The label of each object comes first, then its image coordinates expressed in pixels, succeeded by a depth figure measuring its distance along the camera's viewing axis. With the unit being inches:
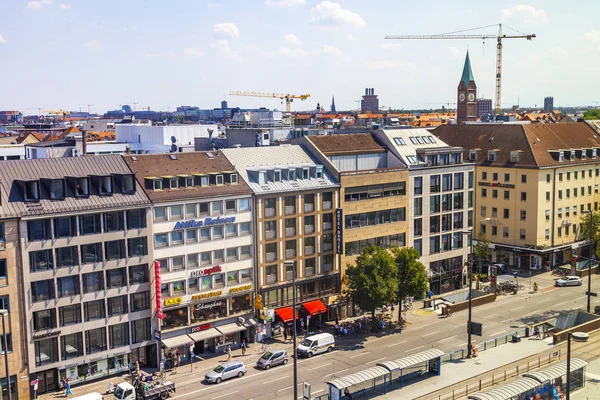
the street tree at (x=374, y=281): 2952.8
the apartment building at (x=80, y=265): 2420.0
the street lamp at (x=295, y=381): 2027.7
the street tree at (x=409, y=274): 3078.2
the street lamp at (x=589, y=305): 3241.1
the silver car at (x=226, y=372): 2544.3
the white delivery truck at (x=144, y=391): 2362.2
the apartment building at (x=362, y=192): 3277.6
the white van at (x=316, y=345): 2817.4
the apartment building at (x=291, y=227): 3024.1
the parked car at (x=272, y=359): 2679.9
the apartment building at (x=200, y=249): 2743.6
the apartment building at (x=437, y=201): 3585.1
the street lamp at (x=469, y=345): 2707.4
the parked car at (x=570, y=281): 3921.8
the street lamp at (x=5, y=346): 2105.2
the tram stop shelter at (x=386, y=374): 2185.0
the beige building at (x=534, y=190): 4284.0
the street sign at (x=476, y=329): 2728.6
